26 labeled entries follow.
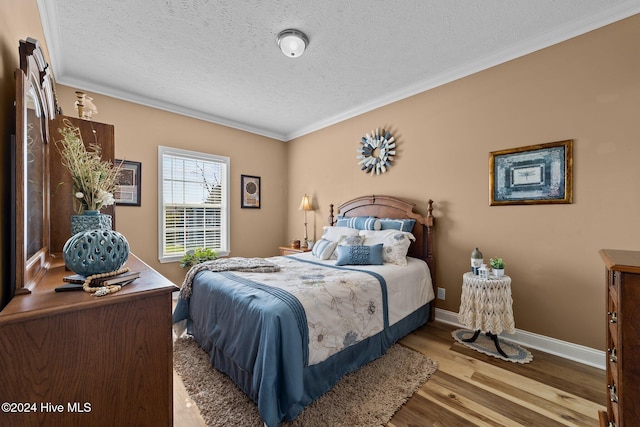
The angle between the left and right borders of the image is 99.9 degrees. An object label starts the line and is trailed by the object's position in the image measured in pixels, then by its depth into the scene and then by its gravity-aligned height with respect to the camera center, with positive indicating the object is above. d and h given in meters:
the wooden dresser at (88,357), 0.78 -0.48
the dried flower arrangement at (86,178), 1.40 +0.17
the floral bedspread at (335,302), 1.74 -0.65
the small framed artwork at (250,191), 4.50 +0.35
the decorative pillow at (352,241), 3.02 -0.33
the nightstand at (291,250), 4.12 -0.61
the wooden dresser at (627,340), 0.91 -0.44
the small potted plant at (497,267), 2.35 -0.48
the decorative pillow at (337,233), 3.28 -0.27
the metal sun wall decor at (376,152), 3.49 +0.81
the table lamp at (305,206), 4.47 +0.09
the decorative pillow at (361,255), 2.78 -0.46
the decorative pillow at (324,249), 3.18 -0.45
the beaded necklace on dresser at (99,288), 0.91 -0.27
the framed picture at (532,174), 2.28 +0.34
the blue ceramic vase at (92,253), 1.02 -0.16
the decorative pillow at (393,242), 2.81 -0.34
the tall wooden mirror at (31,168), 0.97 +0.18
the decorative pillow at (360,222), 3.32 -0.14
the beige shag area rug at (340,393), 1.60 -1.23
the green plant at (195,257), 3.77 -0.65
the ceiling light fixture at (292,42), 2.26 +1.46
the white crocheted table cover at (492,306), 2.27 -0.80
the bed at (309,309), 1.54 -0.71
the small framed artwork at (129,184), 3.33 +0.34
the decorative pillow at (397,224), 3.11 -0.14
